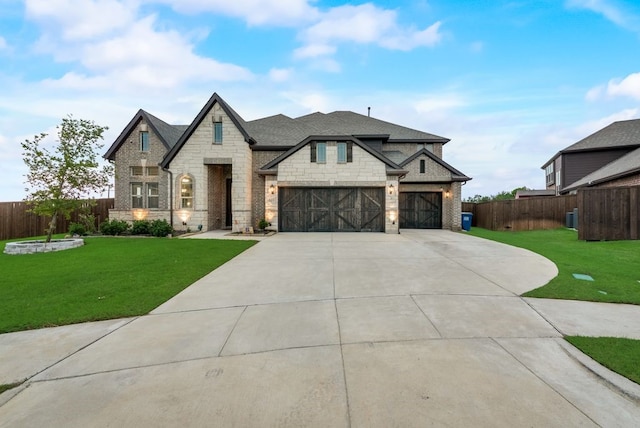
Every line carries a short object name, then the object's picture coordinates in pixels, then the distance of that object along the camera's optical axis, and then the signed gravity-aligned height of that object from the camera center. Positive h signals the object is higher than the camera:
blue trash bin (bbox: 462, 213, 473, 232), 18.59 -0.61
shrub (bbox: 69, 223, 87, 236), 14.28 -0.78
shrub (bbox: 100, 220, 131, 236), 14.70 -0.70
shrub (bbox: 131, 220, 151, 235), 15.07 -0.78
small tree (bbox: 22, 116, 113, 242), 11.20 +1.83
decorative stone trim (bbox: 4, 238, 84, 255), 10.18 -1.22
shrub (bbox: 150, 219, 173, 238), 14.70 -0.81
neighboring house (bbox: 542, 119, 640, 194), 24.84 +5.62
